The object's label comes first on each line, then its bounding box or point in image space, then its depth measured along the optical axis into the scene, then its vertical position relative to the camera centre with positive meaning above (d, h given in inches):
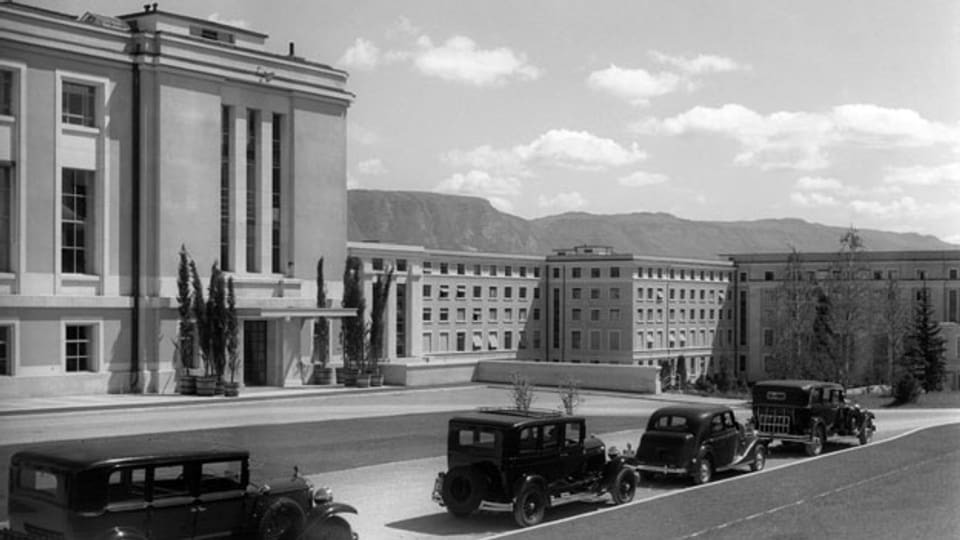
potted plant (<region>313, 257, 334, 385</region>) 1589.6 -69.2
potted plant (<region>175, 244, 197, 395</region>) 1395.2 -29.9
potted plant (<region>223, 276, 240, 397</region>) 1403.8 -46.5
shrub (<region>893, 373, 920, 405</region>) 1505.9 -137.1
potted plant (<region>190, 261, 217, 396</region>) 1391.5 -31.4
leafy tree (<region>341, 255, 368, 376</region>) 1593.3 -43.4
